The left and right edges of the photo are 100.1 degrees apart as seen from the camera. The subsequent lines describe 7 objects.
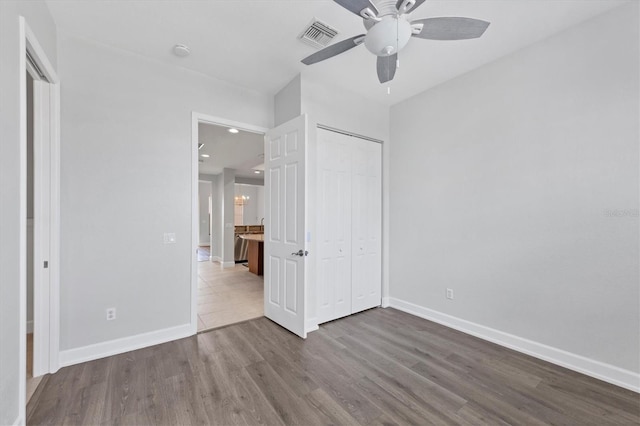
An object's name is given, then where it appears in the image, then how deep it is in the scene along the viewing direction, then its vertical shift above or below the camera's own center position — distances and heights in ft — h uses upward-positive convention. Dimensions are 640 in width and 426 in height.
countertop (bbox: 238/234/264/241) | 20.94 -1.99
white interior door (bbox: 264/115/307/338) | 9.43 -0.45
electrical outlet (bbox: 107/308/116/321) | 8.31 -3.11
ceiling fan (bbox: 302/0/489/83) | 5.06 +3.78
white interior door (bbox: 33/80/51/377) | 7.16 -0.23
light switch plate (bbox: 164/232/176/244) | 9.28 -0.85
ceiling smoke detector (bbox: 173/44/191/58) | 8.45 +5.24
